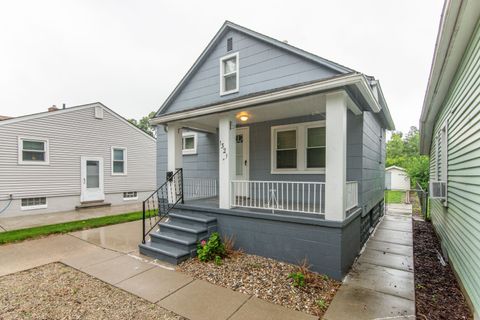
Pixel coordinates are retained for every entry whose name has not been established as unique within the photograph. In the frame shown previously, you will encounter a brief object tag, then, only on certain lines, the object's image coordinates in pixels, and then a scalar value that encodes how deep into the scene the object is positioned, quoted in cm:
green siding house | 265
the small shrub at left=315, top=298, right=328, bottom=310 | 297
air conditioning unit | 465
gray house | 387
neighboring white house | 884
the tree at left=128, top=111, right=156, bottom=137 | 3272
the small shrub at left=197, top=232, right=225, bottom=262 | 443
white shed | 2541
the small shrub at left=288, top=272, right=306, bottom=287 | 343
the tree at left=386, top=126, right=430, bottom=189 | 1832
